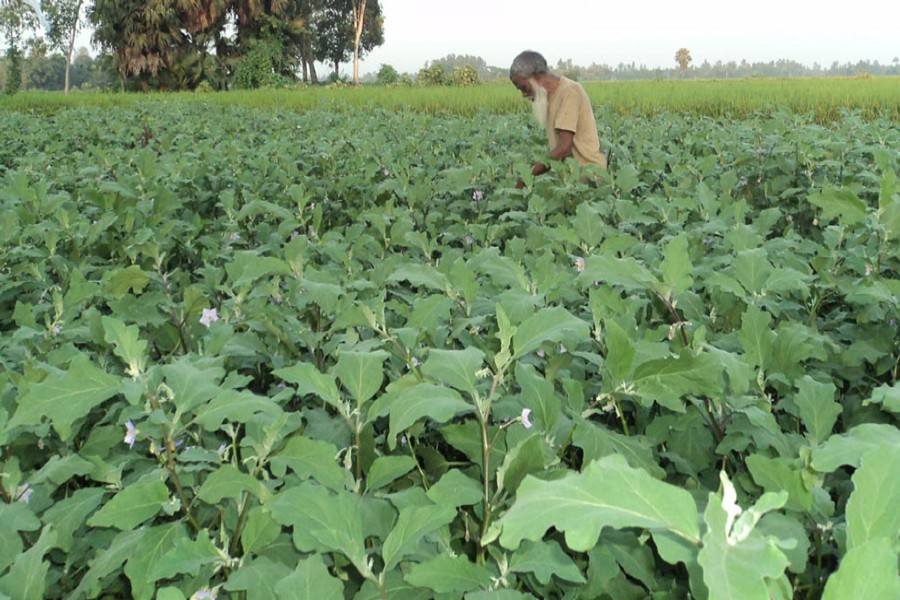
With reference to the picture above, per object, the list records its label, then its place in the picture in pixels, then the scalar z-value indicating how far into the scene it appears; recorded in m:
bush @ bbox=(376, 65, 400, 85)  51.19
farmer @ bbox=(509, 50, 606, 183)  5.05
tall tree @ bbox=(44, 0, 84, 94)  60.68
